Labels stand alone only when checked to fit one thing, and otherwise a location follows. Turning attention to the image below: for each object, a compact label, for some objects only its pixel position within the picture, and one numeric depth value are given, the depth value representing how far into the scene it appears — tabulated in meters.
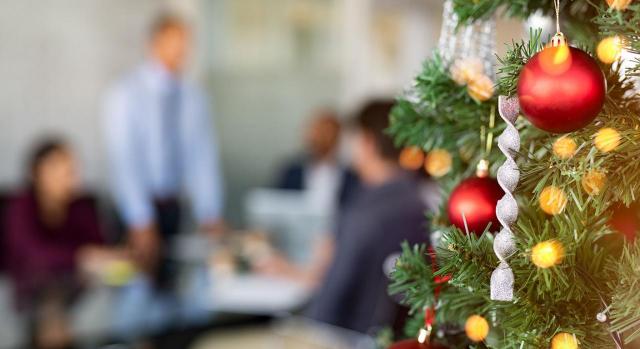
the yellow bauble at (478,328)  1.17
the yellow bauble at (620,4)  1.04
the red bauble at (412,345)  1.16
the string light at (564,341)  1.06
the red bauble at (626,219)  1.10
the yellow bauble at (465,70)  1.21
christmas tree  1.03
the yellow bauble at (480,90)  1.19
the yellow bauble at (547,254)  1.05
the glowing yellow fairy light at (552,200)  1.07
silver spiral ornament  1.05
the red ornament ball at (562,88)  1.01
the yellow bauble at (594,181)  1.05
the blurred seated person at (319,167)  5.92
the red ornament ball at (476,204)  1.12
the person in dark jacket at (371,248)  2.62
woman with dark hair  4.57
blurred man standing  4.80
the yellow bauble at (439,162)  1.29
